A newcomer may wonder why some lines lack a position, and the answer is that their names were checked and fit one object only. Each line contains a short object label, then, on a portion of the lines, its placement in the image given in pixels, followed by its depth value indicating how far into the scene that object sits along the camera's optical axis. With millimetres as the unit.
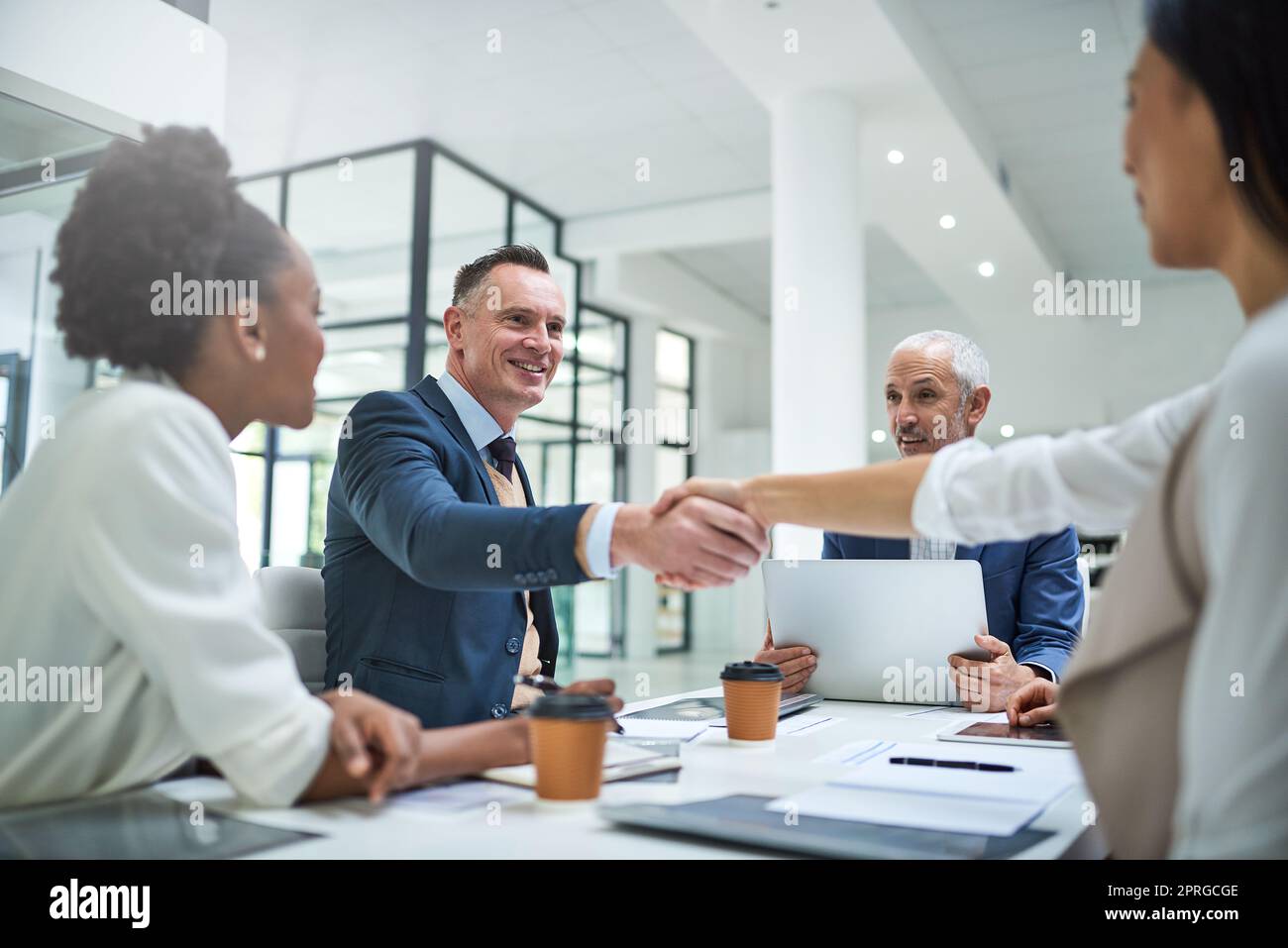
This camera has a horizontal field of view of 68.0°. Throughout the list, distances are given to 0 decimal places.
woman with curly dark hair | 894
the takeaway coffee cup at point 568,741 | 1045
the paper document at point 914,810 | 936
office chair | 1808
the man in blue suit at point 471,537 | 1418
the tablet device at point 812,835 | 825
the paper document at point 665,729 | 1564
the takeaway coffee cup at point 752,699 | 1464
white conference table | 863
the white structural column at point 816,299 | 5211
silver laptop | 1818
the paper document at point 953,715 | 1753
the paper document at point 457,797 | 1026
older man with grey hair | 1851
